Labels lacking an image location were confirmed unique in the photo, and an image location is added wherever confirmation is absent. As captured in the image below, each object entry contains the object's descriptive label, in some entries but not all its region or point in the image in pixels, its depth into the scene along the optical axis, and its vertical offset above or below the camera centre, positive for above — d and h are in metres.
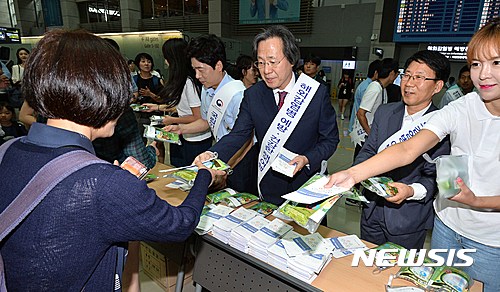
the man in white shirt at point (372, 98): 3.07 -0.40
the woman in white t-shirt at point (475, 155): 1.04 -0.36
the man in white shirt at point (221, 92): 2.19 -0.28
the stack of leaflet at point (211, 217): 1.45 -0.81
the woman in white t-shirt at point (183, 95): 2.62 -0.36
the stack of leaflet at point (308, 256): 1.15 -0.79
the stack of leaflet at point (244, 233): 1.33 -0.79
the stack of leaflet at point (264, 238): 1.28 -0.79
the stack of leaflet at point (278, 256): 1.21 -0.80
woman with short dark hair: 0.72 -0.32
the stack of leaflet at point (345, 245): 1.30 -0.82
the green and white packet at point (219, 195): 1.72 -0.81
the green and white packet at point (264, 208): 1.61 -0.82
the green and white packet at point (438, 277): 1.05 -0.77
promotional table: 1.13 -0.88
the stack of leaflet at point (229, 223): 1.40 -0.80
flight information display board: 5.93 +0.84
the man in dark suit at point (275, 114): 1.64 -0.36
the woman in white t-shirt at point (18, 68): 5.93 -0.38
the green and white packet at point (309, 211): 0.92 -0.50
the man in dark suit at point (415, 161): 1.43 -0.49
